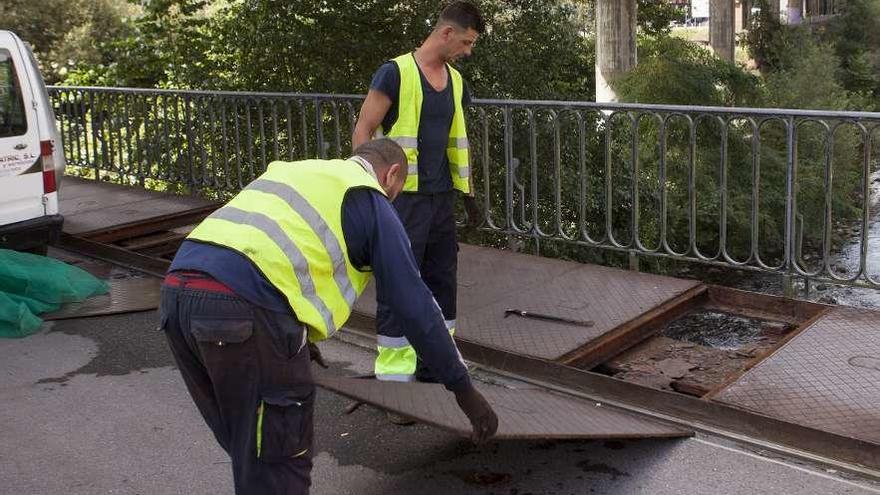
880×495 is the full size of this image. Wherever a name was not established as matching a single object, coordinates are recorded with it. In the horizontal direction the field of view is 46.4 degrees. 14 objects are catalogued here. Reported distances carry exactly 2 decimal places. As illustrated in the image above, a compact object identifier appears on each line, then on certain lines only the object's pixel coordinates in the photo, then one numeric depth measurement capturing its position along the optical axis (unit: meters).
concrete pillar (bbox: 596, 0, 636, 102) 16.97
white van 7.47
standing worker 4.84
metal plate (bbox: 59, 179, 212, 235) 9.25
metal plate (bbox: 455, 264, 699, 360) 5.74
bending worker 2.97
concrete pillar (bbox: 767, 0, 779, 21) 33.92
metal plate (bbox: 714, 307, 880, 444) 4.59
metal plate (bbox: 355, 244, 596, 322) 6.65
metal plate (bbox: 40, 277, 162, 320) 6.89
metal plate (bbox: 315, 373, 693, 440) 3.72
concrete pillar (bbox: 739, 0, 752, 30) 34.44
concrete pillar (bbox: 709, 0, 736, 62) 28.44
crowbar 5.96
